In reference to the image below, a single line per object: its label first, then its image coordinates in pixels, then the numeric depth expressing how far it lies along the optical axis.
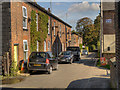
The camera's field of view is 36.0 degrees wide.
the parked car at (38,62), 13.29
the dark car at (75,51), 26.65
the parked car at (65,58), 21.84
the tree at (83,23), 67.03
